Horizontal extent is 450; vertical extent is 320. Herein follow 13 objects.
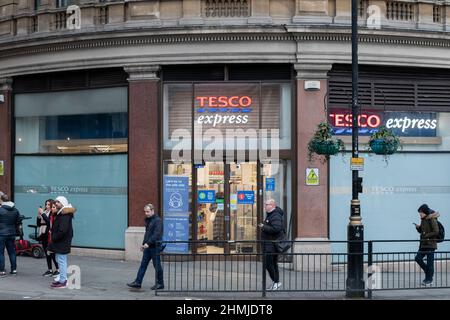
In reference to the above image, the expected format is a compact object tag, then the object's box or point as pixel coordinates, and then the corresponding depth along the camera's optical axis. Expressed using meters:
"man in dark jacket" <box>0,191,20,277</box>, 14.04
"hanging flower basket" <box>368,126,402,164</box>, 13.58
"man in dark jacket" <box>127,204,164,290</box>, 12.35
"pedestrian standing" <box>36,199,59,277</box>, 14.02
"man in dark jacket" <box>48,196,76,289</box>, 12.59
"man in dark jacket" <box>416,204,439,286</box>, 13.53
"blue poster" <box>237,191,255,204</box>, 16.47
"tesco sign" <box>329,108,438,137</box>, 16.41
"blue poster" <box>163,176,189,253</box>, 16.48
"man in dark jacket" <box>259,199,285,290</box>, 12.48
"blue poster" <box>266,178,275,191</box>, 16.45
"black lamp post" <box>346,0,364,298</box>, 12.20
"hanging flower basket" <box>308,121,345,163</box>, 13.80
